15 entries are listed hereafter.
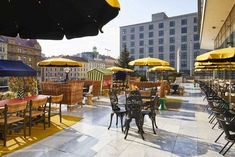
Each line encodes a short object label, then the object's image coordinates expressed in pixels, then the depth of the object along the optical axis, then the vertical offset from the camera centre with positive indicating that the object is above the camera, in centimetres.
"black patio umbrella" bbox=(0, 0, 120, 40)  185 +93
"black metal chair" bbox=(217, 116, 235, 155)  293 -104
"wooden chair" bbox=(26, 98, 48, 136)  399 -99
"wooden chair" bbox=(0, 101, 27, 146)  339 -101
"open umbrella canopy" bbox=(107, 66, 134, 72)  1364 +91
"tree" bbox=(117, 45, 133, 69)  2562 +349
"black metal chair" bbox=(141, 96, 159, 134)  419 -95
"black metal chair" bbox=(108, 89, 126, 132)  435 -84
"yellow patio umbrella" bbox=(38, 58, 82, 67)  762 +88
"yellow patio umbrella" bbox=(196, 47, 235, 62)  366 +63
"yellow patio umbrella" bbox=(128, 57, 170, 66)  794 +90
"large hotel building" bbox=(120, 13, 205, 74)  4214 +1241
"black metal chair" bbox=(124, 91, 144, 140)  389 -87
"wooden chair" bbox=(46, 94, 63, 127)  459 -70
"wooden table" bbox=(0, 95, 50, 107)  391 -64
